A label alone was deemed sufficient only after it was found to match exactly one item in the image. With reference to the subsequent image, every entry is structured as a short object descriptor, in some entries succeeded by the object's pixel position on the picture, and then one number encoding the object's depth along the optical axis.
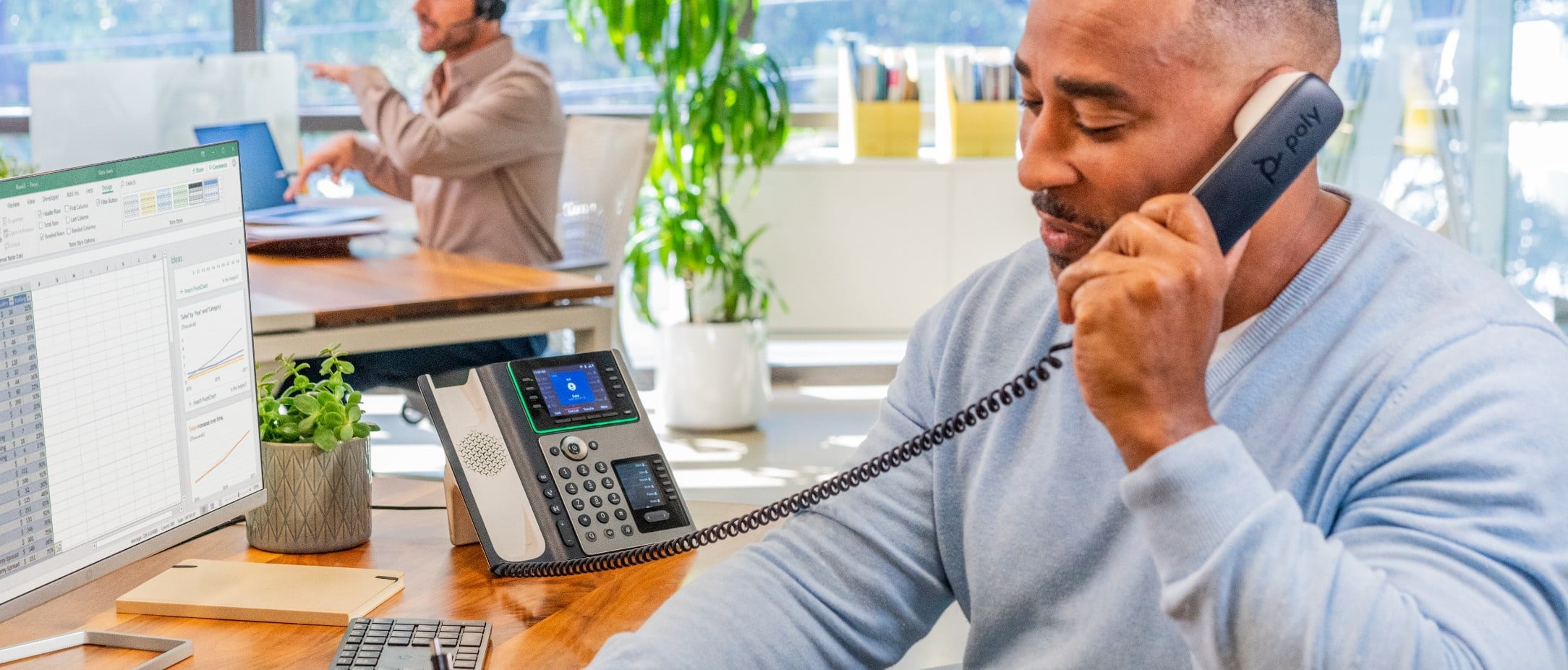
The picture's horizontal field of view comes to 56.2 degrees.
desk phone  1.38
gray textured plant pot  1.40
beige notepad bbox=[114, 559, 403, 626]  1.23
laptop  3.28
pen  1.04
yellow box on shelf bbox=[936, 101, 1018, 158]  5.02
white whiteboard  3.13
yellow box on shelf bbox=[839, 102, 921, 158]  5.05
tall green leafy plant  4.38
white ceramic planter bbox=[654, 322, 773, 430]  4.55
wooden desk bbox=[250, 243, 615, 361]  2.52
